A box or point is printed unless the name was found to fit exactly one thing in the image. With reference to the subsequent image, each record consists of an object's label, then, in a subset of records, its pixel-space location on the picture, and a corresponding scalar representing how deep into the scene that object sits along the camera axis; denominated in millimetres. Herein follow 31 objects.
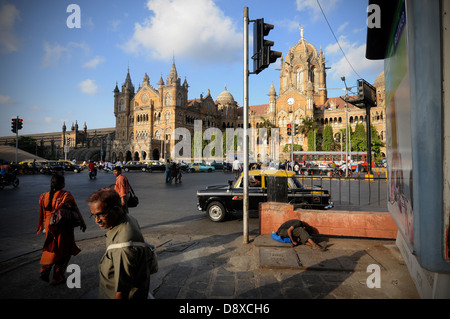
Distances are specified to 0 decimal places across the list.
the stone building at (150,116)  57281
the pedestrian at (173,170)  19534
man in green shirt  1876
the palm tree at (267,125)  59562
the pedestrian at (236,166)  18766
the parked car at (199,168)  38188
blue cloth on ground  5363
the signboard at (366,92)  16375
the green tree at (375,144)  48000
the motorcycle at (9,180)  15495
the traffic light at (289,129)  23738
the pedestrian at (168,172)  19875
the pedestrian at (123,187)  6004
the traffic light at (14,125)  23500
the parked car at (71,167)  35094
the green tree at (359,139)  48025
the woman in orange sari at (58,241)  3654
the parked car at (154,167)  36719
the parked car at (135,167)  36875
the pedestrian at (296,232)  5203
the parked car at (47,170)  29427
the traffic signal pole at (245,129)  5313
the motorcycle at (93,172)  22664
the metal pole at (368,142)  19222
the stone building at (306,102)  60062
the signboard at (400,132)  2738
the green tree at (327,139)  55438
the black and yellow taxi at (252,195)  7273
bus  37778
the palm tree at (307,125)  56650
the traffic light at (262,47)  5230
